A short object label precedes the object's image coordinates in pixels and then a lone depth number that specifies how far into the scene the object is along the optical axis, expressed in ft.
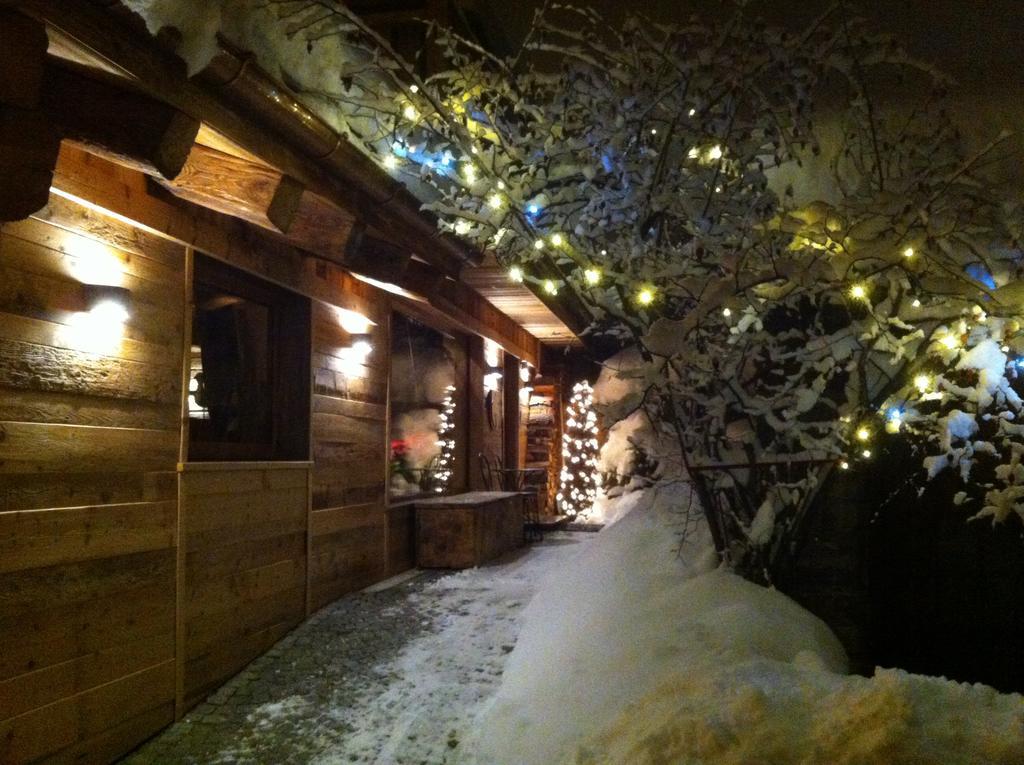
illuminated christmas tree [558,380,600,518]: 56.70
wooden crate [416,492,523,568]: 30.91
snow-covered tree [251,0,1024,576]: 15.75
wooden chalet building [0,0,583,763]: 13.57
